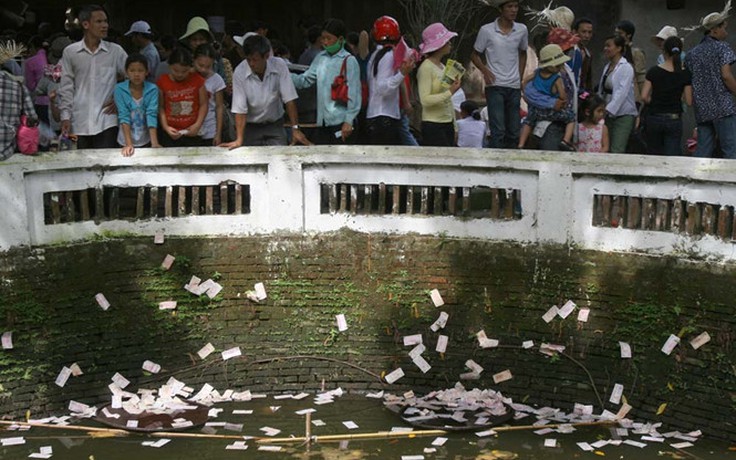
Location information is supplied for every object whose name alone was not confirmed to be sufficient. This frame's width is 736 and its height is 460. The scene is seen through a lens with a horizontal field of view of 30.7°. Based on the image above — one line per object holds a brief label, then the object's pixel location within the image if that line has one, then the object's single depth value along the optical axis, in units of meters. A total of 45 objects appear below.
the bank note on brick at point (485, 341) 11.15
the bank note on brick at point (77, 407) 10.82
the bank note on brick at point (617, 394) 10.57
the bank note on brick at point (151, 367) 11.20
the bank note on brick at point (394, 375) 11.35
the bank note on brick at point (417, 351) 11.34
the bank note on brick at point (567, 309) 10.88
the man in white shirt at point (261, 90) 11.67
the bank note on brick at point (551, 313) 10.95
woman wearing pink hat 11.68
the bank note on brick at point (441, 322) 11.30
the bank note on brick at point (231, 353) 11.41
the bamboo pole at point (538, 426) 10.37
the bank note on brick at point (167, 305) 11.33
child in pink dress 11.95
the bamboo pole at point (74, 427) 10.38
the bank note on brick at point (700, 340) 10.20
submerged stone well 10.41
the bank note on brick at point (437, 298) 11.32
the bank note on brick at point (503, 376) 11.06
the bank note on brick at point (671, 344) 10.38
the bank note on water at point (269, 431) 10.43
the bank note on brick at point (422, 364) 11.30
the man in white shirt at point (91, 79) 11.42
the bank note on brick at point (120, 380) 11.08
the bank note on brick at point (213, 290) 11.44
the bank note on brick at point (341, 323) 11.50
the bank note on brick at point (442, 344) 11.30
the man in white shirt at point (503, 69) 12.22
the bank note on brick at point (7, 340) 10.64
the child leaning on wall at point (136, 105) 11.32
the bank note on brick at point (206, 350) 11.38
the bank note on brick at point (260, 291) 11.47
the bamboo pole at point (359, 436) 10.24
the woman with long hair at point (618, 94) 12.33
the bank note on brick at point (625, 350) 10.59
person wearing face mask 11.77
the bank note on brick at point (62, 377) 10.86
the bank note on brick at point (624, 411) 10.49
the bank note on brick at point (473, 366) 11.16
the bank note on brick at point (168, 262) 11.35
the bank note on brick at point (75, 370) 10.91
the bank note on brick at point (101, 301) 11.10
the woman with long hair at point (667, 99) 12.08
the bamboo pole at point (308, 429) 10.23
